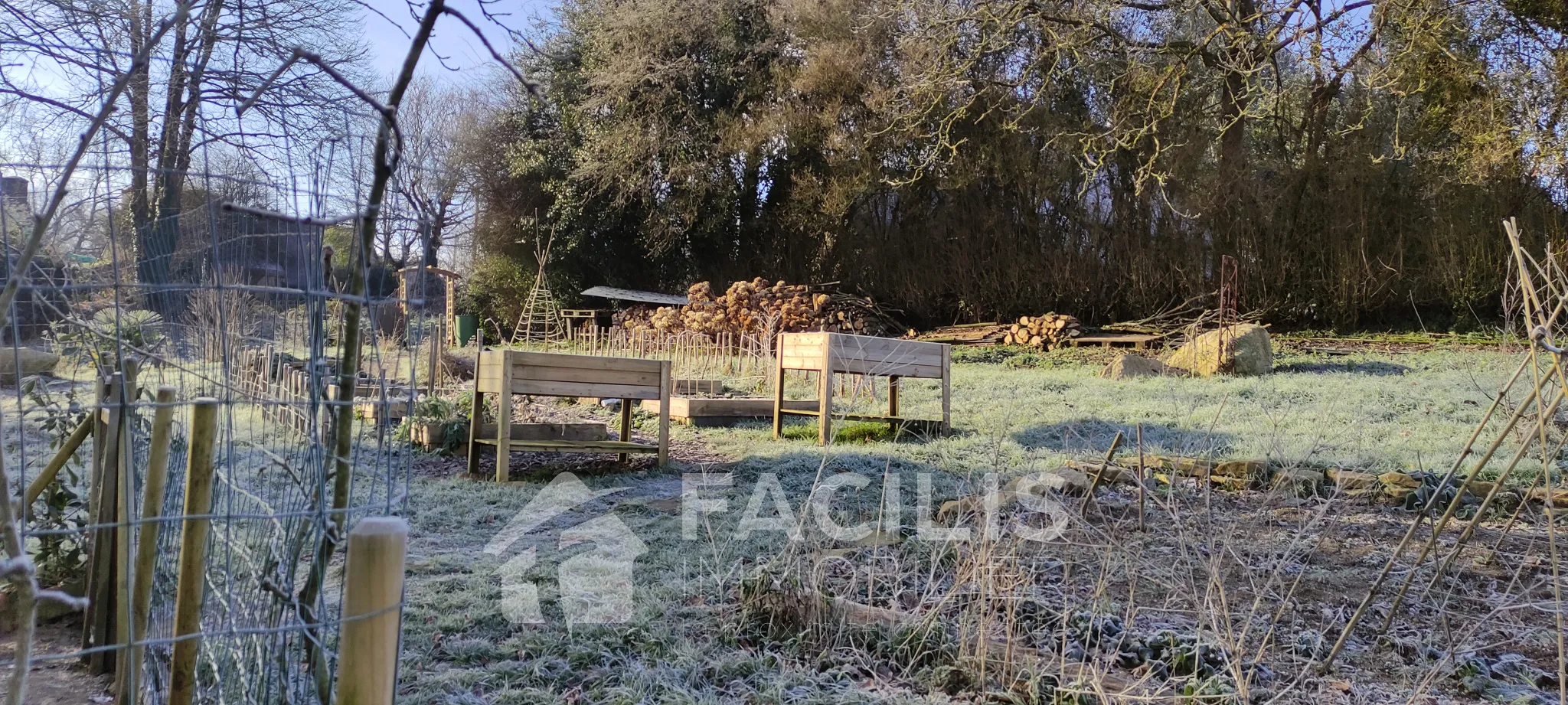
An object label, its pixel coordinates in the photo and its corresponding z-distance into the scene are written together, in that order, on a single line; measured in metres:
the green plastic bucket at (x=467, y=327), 18.72
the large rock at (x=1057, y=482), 3.75
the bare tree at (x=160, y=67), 5.12
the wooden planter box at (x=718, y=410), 7.01
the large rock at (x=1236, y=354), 8.69
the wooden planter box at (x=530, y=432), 5.28
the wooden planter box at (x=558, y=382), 4.67
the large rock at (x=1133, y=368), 8.95
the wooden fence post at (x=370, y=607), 1.01
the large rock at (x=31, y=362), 5.02
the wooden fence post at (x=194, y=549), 1.34
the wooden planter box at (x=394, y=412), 6.64
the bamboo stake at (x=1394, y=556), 2.10
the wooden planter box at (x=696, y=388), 8.10
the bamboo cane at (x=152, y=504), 1.46
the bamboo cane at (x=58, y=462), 2.27
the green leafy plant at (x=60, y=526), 2.62
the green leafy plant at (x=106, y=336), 2.40
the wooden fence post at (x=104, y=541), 2.07
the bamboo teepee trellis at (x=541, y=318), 15.97
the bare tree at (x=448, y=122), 17.78
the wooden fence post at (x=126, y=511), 1.52
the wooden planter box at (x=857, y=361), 5.79
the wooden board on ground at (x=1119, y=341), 11.29
